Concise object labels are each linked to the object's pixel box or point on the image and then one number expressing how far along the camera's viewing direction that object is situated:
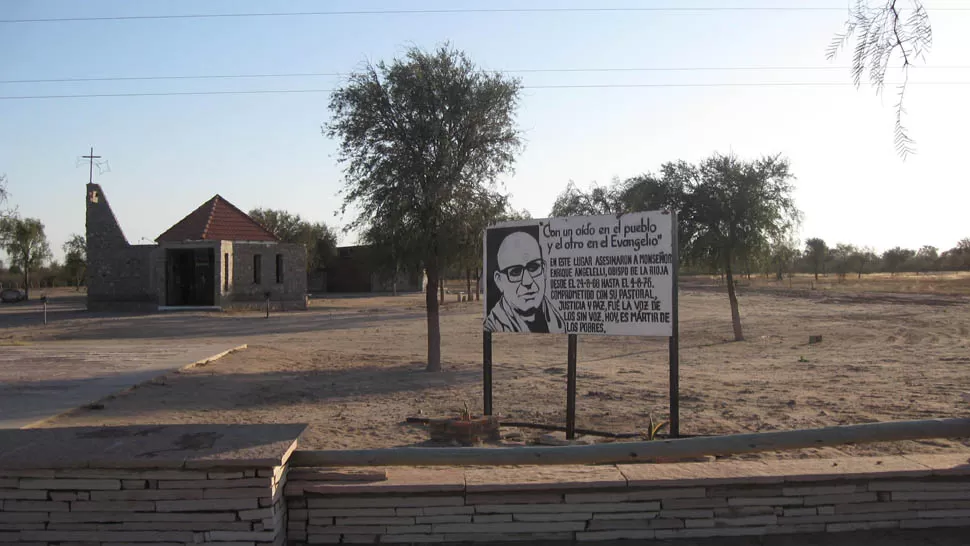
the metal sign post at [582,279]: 7.54
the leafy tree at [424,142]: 14.47
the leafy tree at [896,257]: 105.50
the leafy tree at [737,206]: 23.42
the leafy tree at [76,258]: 79.88
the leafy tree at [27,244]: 60.84
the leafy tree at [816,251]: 93.88
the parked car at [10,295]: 54.09
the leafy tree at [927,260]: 102.75
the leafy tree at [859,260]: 97.62
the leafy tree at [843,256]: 98.14
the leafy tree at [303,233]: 64.56
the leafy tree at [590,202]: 46.94
